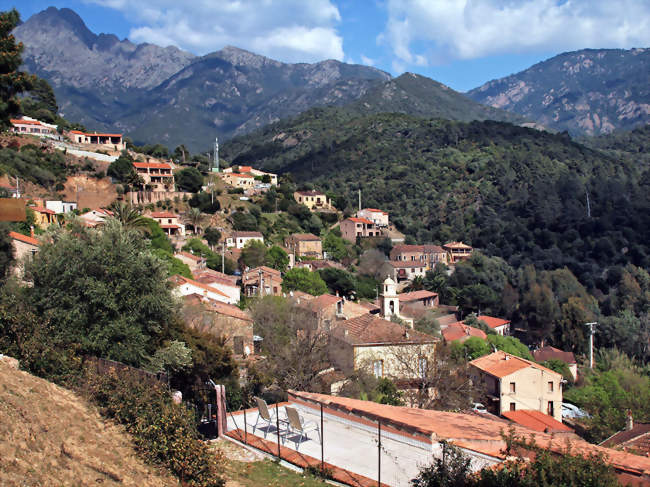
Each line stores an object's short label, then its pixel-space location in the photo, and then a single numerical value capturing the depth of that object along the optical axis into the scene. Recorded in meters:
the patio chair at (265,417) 10.10
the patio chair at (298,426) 9.45
